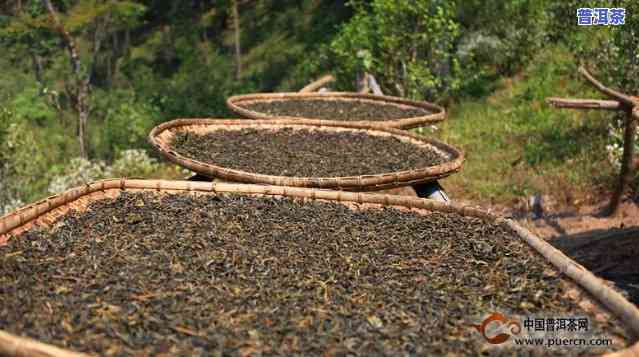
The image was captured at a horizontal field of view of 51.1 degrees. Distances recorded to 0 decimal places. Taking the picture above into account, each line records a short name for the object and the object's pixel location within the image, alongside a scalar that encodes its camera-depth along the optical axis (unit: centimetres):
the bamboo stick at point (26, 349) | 161
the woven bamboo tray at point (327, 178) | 334
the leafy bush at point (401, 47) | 862
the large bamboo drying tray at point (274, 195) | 173
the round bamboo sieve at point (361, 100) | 495
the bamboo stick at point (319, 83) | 827
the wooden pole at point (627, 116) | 450
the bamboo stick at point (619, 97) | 459
